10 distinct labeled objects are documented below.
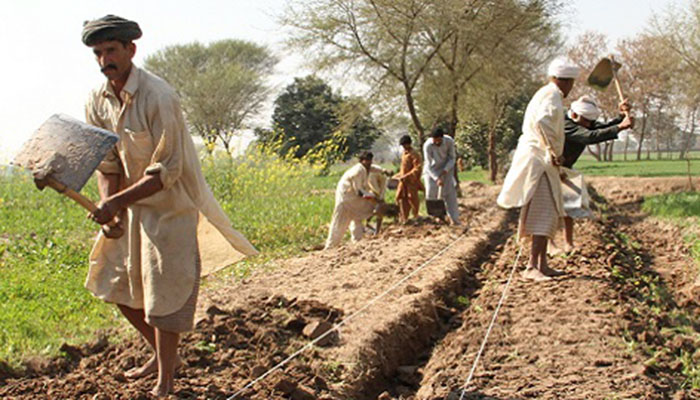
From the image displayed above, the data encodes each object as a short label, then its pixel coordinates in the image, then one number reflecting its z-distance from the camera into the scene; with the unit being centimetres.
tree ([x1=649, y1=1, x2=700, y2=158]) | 2384
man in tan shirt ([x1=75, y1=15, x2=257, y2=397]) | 347
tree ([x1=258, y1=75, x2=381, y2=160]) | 4291
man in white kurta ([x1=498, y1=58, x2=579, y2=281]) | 668
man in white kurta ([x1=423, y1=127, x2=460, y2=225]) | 1242
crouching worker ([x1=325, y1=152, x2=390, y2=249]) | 1143
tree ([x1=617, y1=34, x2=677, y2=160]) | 4578
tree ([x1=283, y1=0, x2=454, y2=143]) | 1797
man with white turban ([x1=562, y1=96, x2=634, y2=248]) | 661
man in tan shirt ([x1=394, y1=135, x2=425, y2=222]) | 1327
